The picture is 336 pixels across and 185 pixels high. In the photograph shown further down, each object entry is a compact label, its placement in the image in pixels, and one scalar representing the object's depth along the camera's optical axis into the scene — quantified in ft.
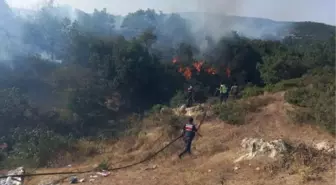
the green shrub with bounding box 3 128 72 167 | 50.21
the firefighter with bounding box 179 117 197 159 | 39.65
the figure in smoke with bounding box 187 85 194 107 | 66.98
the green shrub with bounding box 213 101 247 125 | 51.83
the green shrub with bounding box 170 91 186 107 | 83.56
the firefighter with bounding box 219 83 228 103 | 64.54
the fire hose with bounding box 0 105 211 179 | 41.14
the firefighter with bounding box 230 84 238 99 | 69.10
